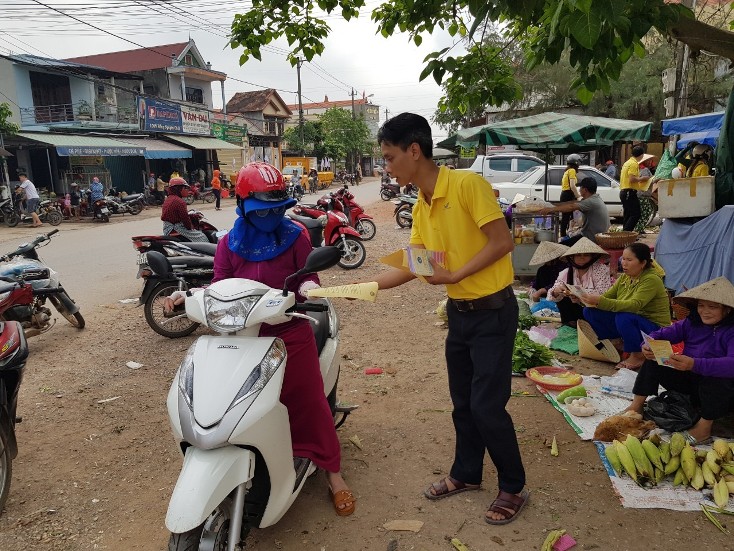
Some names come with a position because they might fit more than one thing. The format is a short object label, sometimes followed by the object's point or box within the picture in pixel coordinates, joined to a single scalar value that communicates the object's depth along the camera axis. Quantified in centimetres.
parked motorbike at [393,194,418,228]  1436
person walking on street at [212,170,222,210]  2177
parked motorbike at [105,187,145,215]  1857
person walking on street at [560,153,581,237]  1015
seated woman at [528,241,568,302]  582
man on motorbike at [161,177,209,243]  707
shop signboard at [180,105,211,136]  2767
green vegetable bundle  461
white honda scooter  203
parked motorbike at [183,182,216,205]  2509
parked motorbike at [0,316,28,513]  288
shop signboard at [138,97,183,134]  2505
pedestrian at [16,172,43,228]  1600
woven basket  643
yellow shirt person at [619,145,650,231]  1053
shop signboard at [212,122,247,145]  3089
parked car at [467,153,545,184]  1548
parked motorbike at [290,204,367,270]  840
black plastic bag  338
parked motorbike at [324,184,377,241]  1182
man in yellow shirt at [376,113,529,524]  241
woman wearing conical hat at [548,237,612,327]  506
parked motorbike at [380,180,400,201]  2361
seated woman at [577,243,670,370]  430
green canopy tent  812
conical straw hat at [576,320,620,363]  470
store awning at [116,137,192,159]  2342
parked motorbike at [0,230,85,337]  509
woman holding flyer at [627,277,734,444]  313
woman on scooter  259
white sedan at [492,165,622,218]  1323
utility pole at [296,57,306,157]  3742
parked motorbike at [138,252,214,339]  583
